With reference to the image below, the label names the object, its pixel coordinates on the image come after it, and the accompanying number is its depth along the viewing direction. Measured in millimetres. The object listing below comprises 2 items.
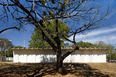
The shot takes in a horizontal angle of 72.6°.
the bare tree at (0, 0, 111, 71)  3794
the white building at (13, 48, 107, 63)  11925
